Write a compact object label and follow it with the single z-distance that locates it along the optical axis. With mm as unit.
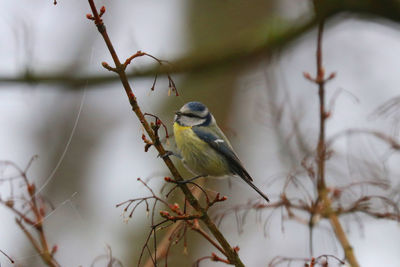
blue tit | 6652
